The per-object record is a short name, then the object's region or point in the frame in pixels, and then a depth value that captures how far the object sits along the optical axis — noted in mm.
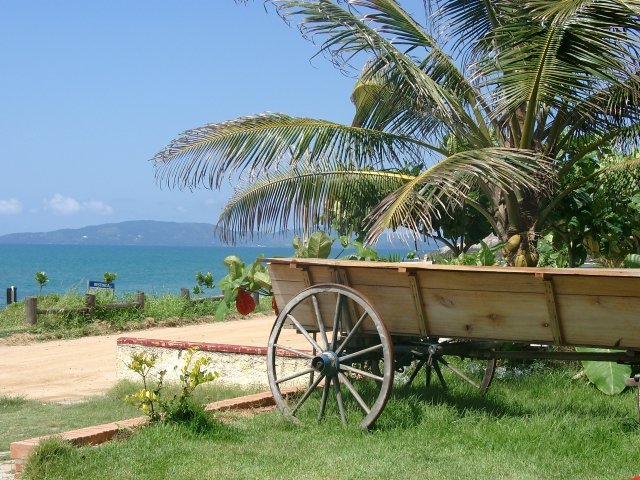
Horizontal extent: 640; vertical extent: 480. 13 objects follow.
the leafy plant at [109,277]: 20616
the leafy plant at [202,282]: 21641
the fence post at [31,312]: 17500
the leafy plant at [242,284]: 9031
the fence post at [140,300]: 19262
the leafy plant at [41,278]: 21078
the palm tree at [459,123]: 7805
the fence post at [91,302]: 18016
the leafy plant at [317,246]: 8680
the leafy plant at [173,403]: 6273
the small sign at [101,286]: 19927
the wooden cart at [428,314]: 5781
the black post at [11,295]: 23822
